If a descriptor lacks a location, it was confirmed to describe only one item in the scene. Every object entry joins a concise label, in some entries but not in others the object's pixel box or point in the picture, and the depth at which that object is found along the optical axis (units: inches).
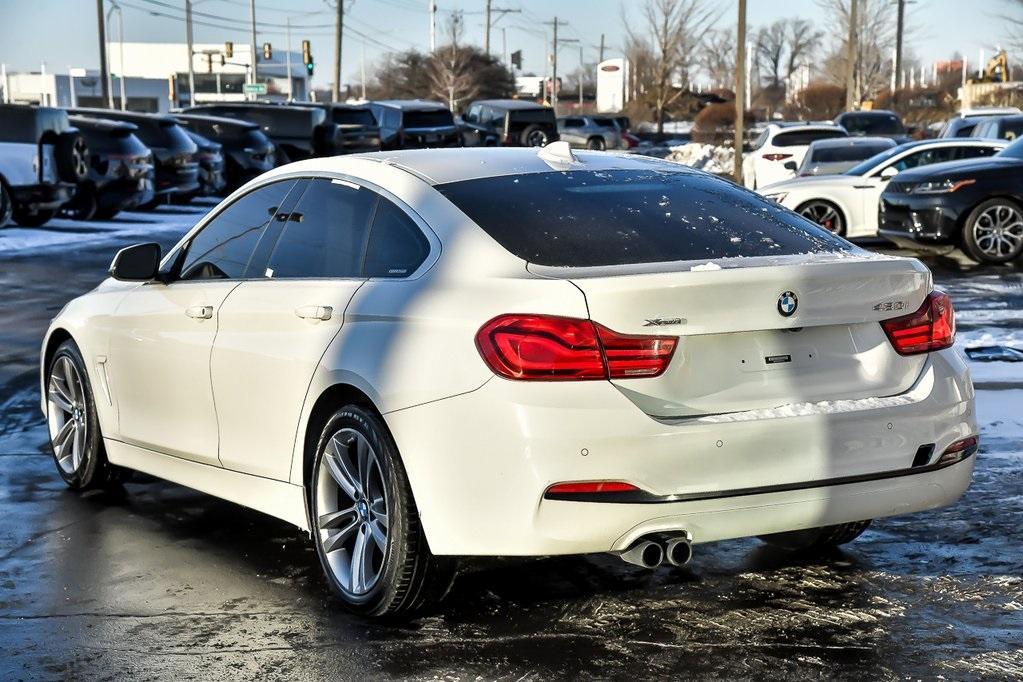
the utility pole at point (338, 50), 2805.1
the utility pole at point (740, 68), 1188.6
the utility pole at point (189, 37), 3325.3
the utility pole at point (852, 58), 1865.2
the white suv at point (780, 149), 1122.0
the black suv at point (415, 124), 1642.5
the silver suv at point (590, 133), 2383.0
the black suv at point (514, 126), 1914.4
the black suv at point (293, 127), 1425.9
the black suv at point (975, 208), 672.4
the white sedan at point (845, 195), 783.7
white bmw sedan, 174.1
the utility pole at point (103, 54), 1900.8
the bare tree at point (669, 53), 2898.6
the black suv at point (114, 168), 953.5
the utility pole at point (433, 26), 4311.0
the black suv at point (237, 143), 1258.6
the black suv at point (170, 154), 1052.5
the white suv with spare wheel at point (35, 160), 826.8
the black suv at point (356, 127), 1498.5
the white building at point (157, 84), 5315.0
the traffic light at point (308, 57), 2630.4
